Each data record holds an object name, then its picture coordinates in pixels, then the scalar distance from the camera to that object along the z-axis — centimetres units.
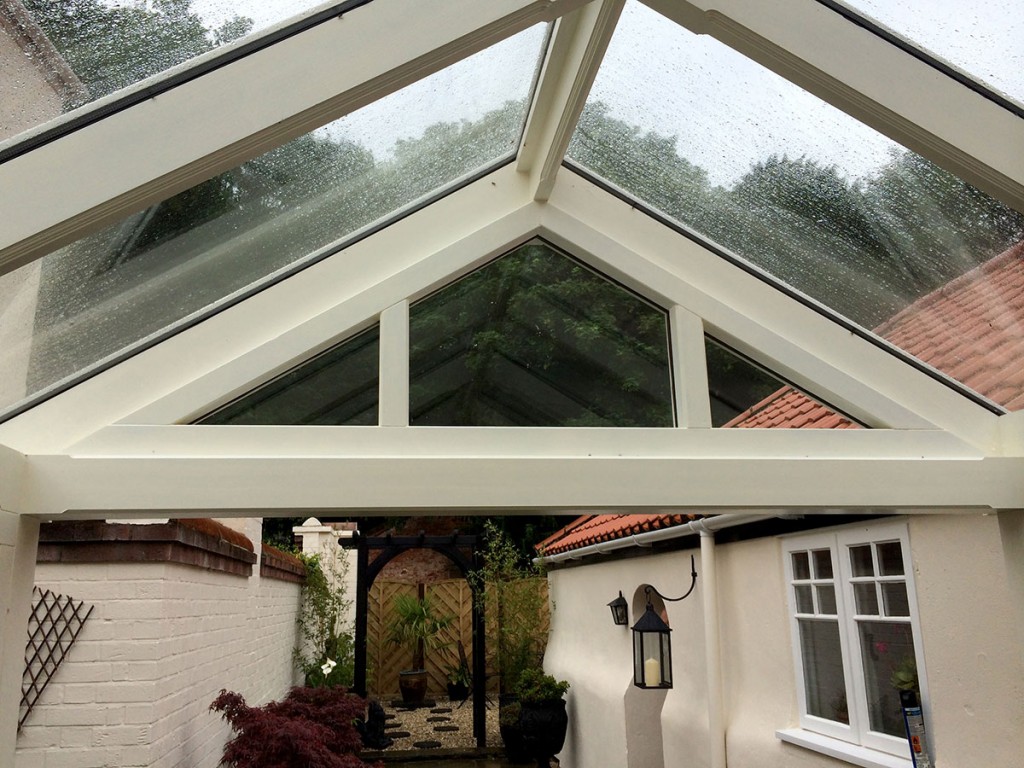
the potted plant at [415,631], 1264
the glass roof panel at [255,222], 257
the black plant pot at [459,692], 1299
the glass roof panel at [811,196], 293
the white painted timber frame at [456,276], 210
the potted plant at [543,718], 852
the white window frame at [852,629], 404
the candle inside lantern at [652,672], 556
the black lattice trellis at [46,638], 337
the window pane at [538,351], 351
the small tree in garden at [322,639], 946
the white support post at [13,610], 281
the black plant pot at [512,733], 876
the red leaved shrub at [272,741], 427
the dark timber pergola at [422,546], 966
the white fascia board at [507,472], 301
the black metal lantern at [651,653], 555
